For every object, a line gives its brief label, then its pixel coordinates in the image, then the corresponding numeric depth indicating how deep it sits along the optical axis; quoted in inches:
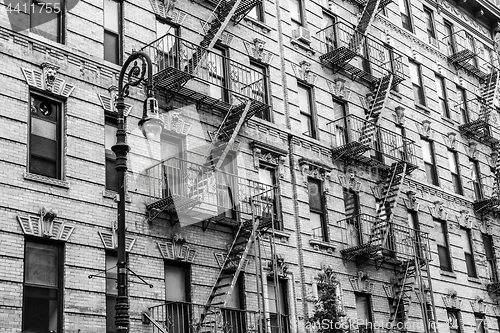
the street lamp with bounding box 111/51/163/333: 514.3
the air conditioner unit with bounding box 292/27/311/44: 1047.0
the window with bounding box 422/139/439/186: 1239.5
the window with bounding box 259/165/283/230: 908.0
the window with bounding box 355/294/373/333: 987.3
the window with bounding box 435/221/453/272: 1186.6
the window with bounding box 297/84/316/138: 1026.1
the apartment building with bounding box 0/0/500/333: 686.5
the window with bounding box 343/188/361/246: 1014.4
